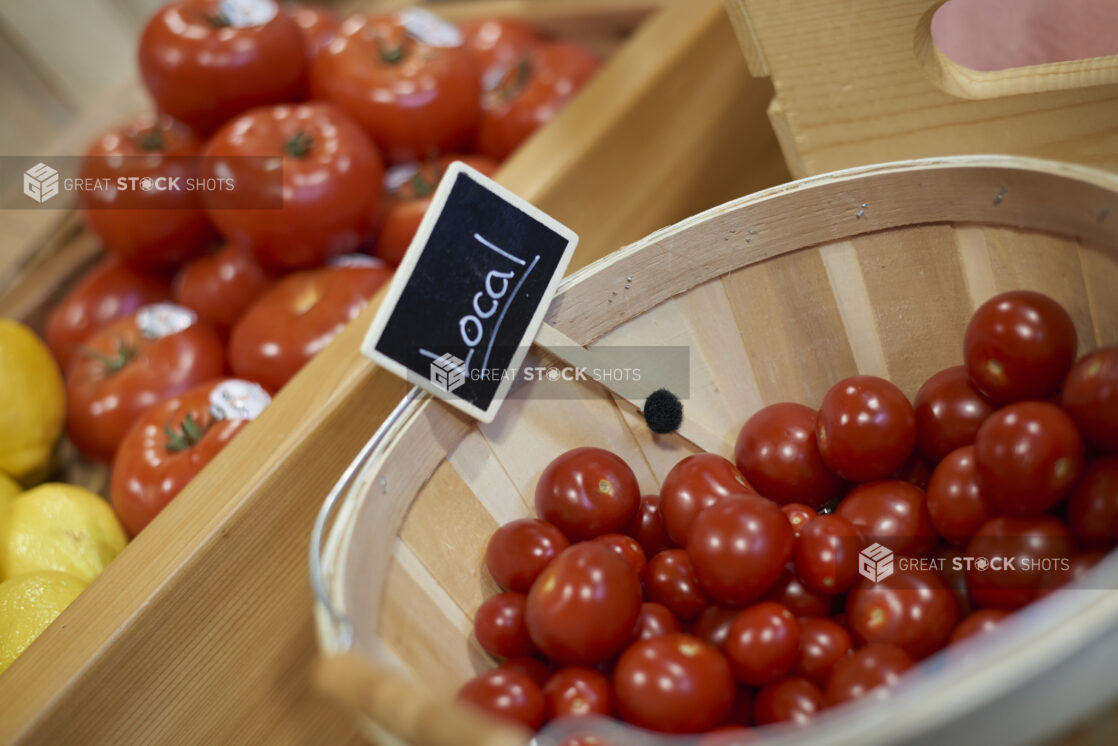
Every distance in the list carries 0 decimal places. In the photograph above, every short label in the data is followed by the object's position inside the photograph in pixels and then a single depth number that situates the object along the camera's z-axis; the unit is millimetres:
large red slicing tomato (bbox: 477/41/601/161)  617
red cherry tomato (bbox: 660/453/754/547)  404
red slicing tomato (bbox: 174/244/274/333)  595
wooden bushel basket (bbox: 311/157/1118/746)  380
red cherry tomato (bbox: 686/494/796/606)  375
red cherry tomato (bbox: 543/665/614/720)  365
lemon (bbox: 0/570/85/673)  451
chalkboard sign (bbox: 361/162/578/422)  403
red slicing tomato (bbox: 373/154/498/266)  581
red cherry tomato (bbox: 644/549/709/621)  398
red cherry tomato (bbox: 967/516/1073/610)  357
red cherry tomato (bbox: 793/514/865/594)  383
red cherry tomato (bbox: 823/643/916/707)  348
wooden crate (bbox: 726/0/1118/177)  424
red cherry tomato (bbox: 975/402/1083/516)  356
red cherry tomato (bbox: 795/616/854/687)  373
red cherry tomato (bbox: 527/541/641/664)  368
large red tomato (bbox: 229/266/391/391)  541
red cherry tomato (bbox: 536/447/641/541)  405
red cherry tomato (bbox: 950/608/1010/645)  351
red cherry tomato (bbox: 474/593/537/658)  389
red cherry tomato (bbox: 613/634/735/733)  355
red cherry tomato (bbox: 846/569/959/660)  367
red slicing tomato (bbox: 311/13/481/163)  592
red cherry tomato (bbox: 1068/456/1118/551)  350
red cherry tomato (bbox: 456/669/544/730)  359
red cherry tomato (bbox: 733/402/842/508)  417
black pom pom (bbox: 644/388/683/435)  433
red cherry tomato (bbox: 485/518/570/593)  395
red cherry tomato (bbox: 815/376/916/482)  397
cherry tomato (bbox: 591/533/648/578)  406
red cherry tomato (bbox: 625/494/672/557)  428
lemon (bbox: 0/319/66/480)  546
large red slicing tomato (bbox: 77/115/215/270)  592
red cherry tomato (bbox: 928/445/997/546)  377
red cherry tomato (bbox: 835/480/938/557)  393
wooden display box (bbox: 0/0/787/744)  423
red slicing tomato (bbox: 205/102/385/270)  549
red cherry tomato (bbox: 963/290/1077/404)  377
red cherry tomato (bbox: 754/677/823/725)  359
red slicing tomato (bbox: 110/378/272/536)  496
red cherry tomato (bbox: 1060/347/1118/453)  356
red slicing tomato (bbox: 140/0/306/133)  580
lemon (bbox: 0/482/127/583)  496
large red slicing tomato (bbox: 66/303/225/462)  559
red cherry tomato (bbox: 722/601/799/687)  366
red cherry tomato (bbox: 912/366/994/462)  398
